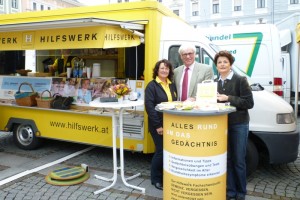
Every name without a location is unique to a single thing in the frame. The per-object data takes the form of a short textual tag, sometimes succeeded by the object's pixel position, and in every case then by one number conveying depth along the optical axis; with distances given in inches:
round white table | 156.5
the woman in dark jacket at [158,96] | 155.7
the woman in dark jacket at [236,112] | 142.0
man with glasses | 159.2
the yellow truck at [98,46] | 183.2
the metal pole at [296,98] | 279.2
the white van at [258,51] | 337.4
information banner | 126.0
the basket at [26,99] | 233.9
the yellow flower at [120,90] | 162.4
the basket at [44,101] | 226.7
